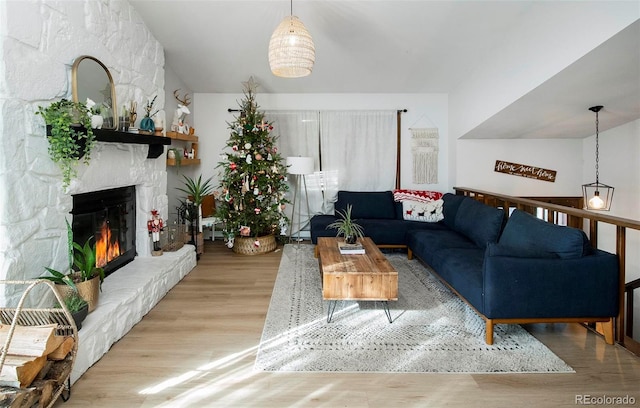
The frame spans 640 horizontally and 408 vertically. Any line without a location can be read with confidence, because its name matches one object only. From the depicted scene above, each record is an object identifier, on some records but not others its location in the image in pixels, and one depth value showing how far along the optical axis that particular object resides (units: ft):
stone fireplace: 6.79
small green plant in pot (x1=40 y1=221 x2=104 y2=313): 7.23
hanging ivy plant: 7.29
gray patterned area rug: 7.26
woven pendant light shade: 9.54
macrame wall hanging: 18.86
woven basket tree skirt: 15.88
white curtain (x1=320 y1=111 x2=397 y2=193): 18.63
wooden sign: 17.75
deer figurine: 15.38
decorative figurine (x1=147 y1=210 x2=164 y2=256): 12.02
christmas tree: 15.81
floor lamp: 16.46
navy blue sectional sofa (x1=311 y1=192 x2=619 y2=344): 7.81
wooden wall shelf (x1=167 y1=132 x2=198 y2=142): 14.76
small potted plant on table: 11.66
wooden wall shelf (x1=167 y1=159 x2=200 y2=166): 15.07
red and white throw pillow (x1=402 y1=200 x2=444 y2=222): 16.43
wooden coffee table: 8.98
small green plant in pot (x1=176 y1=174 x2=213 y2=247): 15.03
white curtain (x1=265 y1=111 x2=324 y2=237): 18.58
